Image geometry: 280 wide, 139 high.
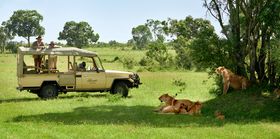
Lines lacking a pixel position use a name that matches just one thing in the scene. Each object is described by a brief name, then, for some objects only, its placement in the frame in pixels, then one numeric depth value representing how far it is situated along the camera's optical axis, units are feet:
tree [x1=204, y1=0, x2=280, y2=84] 60.23
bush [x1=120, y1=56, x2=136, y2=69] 186.85
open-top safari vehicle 71.82
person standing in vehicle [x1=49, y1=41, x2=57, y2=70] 74.22
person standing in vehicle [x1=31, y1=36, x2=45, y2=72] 73.27
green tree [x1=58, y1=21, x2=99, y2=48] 437.99
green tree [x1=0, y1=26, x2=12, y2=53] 423.39
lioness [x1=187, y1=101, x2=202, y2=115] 55.14
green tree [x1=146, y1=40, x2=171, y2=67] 205.42
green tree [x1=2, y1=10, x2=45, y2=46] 461.37
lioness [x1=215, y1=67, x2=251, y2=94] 60.29
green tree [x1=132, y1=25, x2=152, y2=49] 437.99
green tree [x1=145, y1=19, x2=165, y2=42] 270.67
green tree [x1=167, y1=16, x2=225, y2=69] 63.77
